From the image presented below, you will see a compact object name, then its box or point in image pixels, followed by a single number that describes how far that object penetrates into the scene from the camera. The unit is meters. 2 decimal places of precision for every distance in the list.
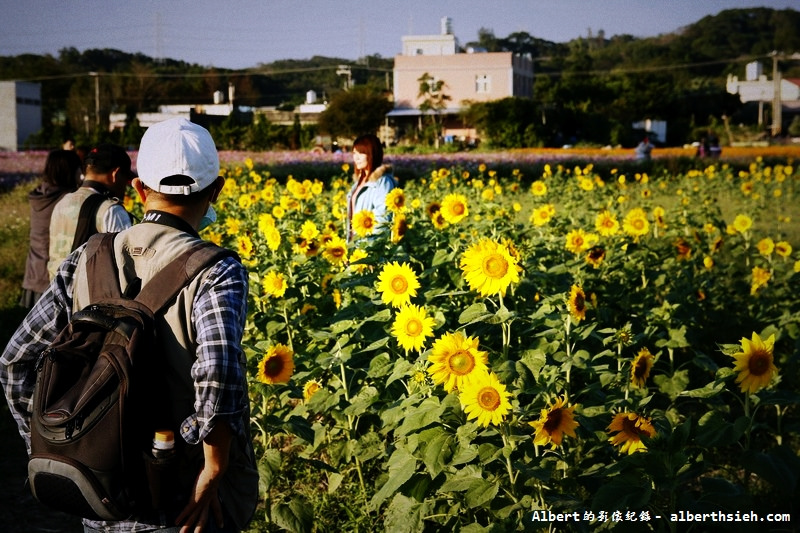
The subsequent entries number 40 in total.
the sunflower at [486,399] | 2.28
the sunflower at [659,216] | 5.97
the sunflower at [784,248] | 5.95
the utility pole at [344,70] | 69.74
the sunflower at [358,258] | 3.87
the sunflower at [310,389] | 3.39
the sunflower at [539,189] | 7.69
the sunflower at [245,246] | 4.27
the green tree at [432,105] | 47.79
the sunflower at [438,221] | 4.42
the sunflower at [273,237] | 4.31
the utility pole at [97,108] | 53.97
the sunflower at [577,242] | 4.66
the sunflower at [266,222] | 4.56
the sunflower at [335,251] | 4.00
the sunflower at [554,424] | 2.38
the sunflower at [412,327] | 2.87
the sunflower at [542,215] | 5.28
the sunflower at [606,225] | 5.26
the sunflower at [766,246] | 5.79
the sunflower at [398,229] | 3.99
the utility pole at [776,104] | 48.21
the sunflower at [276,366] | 2.65
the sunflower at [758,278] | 5.39
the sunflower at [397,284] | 3.15
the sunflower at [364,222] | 4.40
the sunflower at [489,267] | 2.82
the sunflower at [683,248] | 5.09
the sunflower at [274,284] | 3.63
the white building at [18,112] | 51.06
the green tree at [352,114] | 47.59
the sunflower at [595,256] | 4.18
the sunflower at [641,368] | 2.99
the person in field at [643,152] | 20.89
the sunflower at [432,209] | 4.52
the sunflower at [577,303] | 3.16
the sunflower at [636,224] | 5.20
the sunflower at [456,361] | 2.33
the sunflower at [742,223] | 6.49
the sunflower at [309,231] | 4.49
